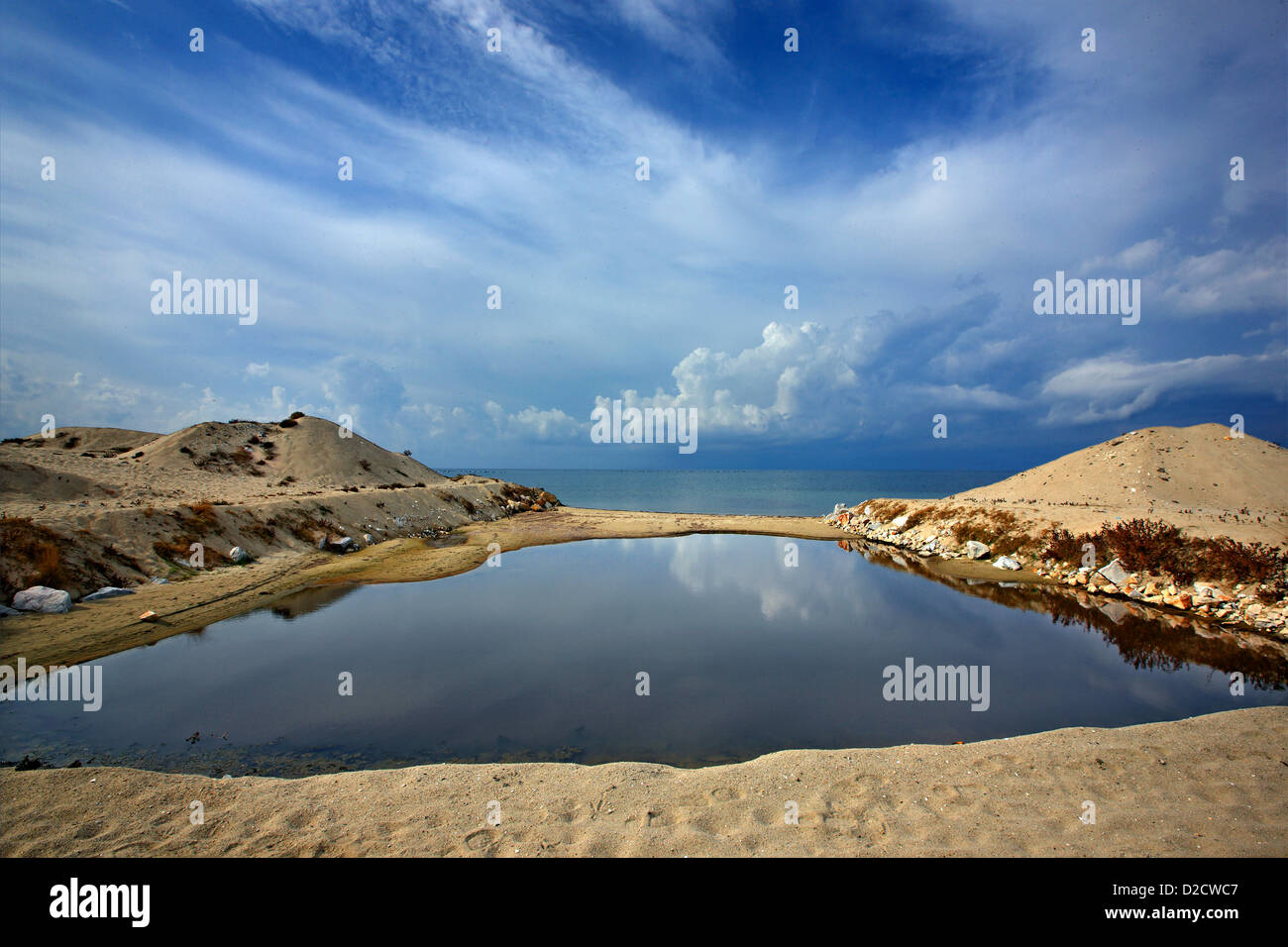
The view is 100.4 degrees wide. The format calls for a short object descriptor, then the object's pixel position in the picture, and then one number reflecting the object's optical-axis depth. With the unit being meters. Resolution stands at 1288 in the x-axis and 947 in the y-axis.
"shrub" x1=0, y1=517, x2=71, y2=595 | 15.71
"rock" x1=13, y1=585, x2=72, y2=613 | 14.76
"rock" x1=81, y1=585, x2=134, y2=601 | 16.45
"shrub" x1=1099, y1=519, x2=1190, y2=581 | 20.19
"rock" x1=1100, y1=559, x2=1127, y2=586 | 20.52
